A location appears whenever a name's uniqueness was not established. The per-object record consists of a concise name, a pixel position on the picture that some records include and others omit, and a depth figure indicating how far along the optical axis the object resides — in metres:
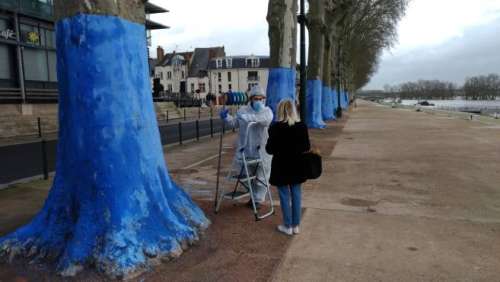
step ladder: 5.66
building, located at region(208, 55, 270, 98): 89.12
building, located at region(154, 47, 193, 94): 90.19
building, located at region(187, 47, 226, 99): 89.50
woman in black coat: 4.91
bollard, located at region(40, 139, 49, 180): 8.75
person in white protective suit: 5.66
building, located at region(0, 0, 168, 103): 24.61
